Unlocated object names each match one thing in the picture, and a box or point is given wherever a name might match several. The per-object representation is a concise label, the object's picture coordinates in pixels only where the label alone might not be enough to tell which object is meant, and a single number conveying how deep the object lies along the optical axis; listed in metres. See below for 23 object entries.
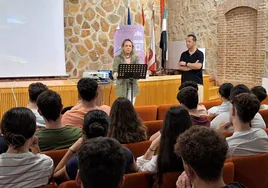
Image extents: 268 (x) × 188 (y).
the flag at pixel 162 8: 9.44
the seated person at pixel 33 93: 3.32
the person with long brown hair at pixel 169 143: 1.99
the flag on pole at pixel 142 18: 8.68
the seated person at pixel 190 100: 2.89
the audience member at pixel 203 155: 1.31
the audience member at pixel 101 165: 1.14
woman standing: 5.38
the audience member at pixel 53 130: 2.42
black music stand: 4.86
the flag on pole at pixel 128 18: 8.08
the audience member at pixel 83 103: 3.02
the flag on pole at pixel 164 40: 9.02
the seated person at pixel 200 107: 3.76
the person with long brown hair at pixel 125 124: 2.60
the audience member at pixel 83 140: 1.87
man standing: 5.65
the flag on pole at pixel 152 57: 8.83
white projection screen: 6.80
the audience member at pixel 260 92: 3.83
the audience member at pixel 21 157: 1.73
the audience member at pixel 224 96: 3.65
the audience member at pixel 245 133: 2.29
